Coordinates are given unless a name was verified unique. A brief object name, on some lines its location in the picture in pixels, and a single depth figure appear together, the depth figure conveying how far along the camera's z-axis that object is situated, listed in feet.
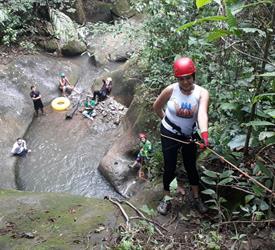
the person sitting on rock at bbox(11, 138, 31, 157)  21.71
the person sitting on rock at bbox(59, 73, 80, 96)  27.78
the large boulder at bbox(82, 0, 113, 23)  37.69
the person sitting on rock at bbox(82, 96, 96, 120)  25.15
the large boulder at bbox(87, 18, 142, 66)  31.92
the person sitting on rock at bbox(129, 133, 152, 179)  15.29
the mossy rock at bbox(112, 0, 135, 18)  37.37
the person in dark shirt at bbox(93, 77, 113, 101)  26.23
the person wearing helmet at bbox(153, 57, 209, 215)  7.78
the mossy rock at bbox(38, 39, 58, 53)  31.58
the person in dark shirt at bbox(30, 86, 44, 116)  25.13
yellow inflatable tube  25.97
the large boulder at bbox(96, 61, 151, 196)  18.09
